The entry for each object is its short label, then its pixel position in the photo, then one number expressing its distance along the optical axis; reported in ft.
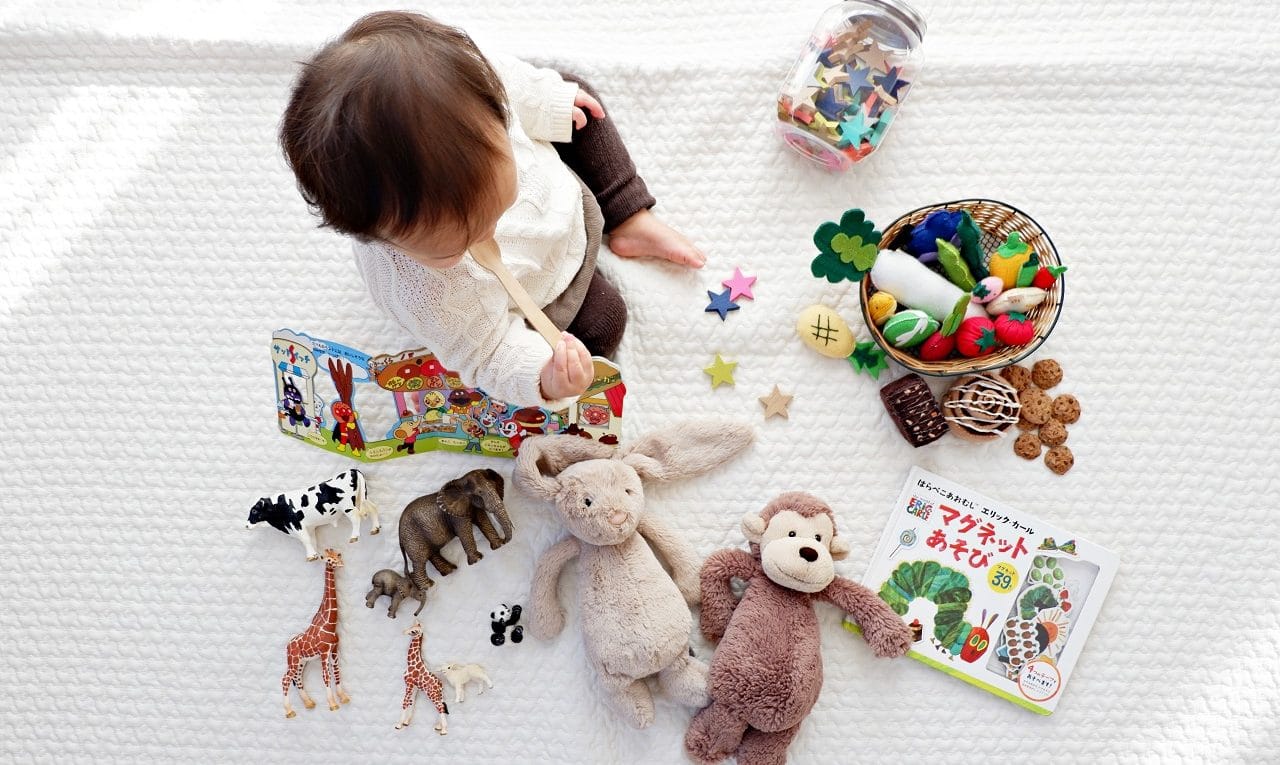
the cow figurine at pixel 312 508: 3.20
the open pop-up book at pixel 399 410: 3.17
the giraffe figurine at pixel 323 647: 3.23
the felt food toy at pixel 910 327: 3.07
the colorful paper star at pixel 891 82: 3.31
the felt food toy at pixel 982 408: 3.22
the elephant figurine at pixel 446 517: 3.15
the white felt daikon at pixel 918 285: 3.14
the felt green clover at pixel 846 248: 3.03
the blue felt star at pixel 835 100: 3.30
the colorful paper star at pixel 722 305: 3.40
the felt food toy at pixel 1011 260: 3.13
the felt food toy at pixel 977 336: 3.10
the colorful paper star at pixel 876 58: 3.30
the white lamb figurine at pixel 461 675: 3.22
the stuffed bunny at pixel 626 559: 3.04
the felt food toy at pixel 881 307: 3.14
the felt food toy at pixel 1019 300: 3.08
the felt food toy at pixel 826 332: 3.31
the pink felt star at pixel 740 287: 3.42
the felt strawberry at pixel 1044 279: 3.15
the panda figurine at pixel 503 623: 3.26
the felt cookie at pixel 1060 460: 3.31
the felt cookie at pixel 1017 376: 3.35
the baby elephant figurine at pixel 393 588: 3.20
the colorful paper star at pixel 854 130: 3.28
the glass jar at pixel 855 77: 3.30
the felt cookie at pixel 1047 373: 3.33
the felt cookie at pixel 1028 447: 3.32
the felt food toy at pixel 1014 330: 3.08
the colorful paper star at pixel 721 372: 3.38
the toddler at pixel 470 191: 2.03
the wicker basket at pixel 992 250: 3.11
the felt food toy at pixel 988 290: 3.09
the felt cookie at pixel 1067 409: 3.34
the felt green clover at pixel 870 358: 3.32
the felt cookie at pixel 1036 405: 3.32
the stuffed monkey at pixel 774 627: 3.04
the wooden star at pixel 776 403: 3.35
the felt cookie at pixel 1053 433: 3.32
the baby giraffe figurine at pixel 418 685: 3.23
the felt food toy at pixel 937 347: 3.15
